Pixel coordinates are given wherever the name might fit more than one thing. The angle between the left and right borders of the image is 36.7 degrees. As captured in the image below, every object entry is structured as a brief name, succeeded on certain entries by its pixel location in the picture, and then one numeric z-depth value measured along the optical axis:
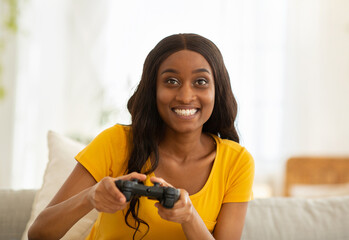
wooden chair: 4.13
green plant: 3.64
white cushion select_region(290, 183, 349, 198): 4.00
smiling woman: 1.61
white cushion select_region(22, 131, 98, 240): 1.92
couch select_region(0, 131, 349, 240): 1.94
